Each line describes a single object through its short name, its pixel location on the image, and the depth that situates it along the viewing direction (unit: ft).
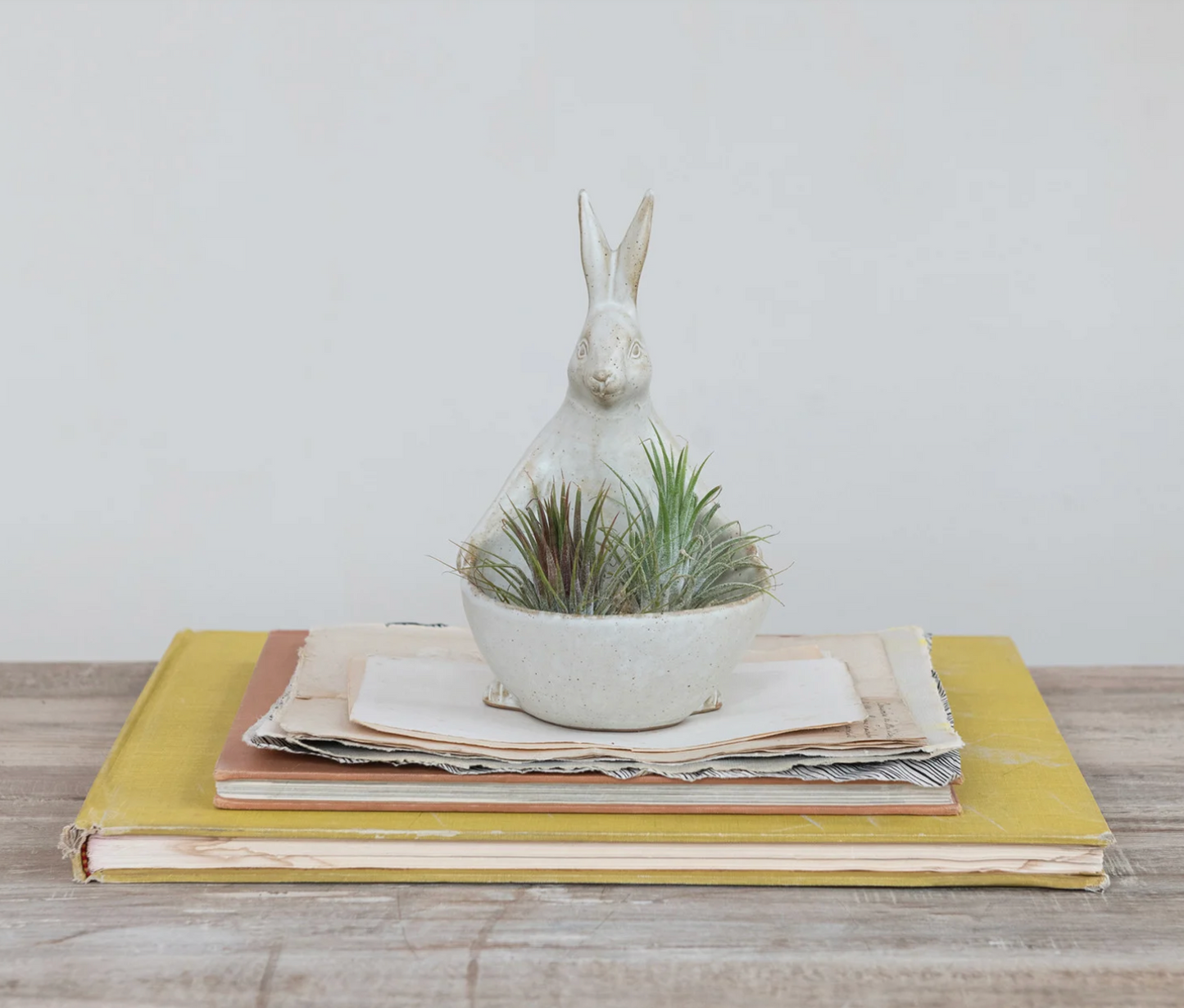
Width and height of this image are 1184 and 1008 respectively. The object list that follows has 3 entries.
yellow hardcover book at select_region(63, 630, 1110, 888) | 2.56
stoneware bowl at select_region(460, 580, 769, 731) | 2.66
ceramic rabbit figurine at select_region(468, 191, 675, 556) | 2.90
